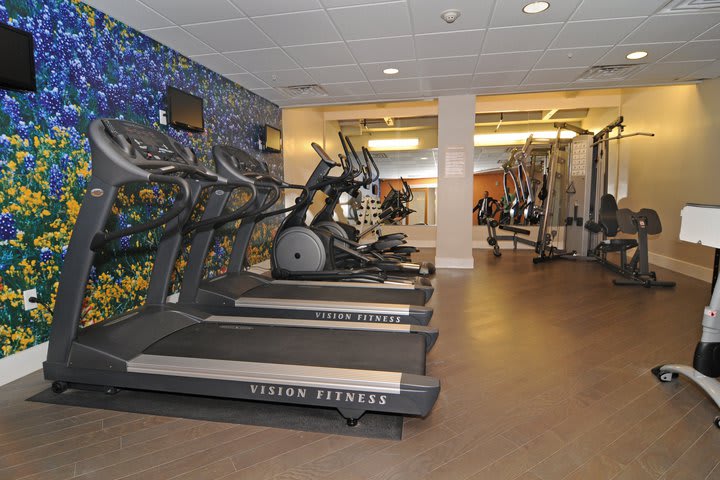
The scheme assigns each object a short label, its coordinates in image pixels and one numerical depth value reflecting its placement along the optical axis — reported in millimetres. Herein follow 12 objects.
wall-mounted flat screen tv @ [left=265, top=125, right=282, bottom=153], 5410
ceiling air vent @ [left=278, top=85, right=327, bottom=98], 4922
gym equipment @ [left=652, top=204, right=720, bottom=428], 1871
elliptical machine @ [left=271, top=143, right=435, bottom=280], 4055
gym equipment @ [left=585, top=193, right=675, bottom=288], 4574
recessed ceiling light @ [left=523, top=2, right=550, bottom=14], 2811
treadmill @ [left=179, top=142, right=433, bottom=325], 2848
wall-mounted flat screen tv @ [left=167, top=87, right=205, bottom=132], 3578
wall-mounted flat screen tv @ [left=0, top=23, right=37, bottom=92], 2145
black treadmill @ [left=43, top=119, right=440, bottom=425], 1779
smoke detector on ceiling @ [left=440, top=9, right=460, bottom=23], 2896
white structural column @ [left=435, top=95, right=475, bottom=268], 5586
